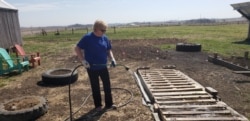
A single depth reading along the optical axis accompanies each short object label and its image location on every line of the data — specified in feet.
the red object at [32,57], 26.21
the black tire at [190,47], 34.31
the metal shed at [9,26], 43.05
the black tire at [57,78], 18.80
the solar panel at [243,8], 50.61
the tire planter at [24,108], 11.80
